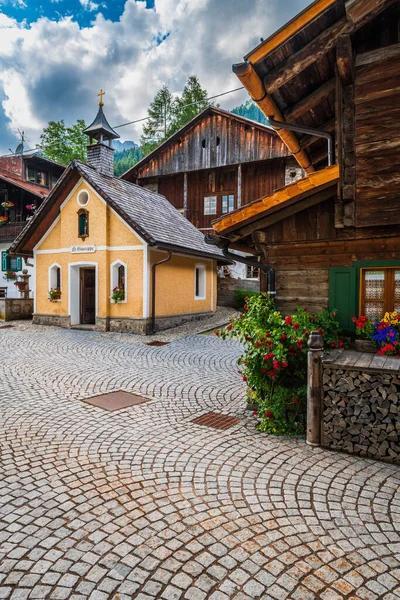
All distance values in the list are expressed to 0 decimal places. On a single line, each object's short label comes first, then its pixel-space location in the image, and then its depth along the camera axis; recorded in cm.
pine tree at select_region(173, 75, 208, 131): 3388
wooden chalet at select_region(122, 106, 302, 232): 2183
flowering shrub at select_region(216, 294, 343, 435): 489
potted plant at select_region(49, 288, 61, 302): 1562
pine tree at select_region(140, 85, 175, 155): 3519
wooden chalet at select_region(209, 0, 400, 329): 412
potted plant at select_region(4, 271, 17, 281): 2417
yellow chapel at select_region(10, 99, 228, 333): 1377
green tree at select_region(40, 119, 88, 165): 3388
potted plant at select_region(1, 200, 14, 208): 2392
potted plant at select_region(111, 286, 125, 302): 1394
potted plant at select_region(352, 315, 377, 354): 503
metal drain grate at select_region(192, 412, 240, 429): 526
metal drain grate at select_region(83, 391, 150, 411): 602
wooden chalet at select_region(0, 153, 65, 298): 2512
